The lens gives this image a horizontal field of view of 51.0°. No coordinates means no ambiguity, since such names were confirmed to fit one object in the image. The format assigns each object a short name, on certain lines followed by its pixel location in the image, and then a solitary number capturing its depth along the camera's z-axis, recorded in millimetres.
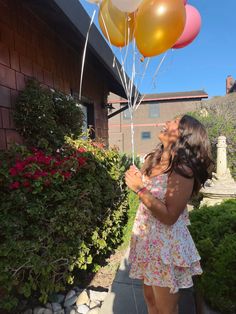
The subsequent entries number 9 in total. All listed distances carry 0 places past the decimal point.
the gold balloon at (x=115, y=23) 2414
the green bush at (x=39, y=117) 2643
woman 1312
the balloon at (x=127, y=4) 2082
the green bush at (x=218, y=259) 1646
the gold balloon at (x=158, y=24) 2018
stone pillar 4938
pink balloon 2588
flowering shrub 1799
